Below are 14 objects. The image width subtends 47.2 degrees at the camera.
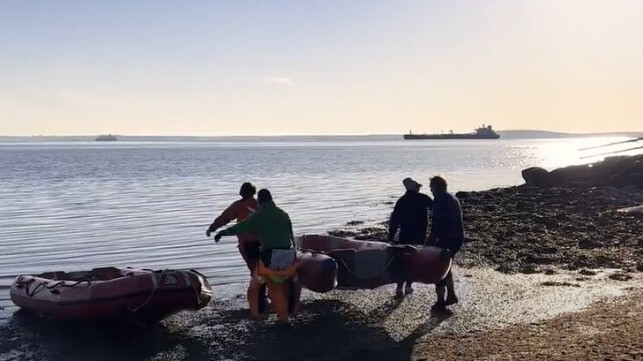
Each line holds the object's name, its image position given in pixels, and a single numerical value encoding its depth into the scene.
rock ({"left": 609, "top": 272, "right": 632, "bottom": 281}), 11.96
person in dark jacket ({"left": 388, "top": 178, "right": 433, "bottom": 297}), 11.00
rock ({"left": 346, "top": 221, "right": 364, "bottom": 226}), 21.95
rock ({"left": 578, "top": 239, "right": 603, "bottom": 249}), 15.52
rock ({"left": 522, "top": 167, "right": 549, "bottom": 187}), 33.12
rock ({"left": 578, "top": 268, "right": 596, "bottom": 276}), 12.57
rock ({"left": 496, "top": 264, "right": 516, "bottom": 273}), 13.19
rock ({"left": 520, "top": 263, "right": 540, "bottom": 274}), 13.09
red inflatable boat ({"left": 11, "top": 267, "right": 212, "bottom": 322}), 9.76
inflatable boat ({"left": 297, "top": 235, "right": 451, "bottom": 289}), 10.27
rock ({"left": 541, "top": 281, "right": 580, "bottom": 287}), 11.68
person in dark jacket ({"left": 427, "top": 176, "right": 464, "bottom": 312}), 9.88
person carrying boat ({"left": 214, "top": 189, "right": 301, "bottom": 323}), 9.02
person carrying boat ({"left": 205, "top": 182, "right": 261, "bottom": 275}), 10.16
